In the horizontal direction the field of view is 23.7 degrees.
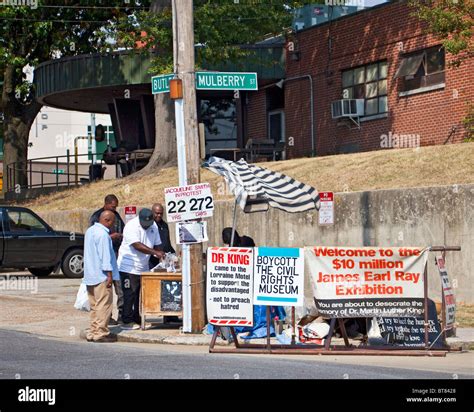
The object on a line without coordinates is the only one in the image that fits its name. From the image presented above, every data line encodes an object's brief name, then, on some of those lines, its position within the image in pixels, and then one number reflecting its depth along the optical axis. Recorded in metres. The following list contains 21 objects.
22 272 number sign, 15.84
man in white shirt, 16.67
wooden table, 16.62
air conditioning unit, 34.00
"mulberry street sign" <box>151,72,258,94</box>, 16.33
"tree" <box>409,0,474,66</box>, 25.59
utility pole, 16.08
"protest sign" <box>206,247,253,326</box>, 14.40
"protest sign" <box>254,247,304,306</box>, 14.26
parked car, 25.69
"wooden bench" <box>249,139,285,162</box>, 35.59
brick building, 30.95
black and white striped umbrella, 16.39
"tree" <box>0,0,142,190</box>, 40.25
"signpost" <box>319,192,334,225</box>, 21.86
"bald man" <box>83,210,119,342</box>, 15.39
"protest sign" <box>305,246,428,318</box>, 14.02
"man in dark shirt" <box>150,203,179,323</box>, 17.86
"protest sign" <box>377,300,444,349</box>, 14.67
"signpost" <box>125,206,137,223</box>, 26.90
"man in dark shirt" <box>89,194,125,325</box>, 17.34
